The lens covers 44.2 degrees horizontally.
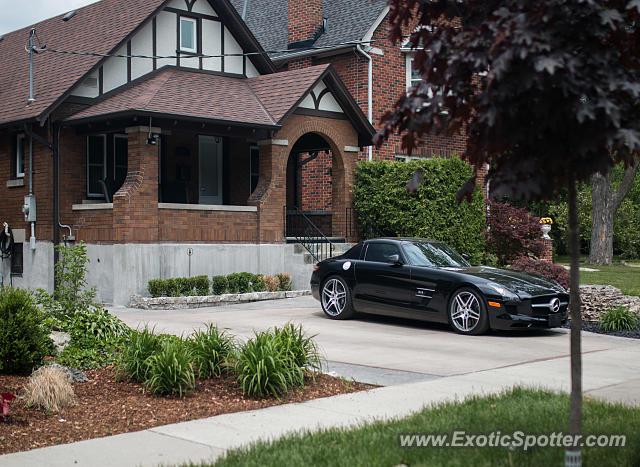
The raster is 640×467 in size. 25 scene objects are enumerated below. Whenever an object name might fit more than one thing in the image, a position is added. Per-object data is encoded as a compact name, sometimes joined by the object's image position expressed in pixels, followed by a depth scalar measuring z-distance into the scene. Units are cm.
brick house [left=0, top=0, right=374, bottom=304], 1742
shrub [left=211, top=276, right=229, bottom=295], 1755
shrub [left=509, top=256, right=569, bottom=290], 1619
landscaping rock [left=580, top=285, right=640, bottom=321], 1351
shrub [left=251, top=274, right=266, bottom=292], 1816
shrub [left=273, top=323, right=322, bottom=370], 790
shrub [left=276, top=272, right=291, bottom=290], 1873
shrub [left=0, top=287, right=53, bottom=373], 830
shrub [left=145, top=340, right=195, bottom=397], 741
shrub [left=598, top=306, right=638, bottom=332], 1280
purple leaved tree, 424
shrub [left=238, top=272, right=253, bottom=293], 1794
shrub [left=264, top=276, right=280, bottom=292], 1831
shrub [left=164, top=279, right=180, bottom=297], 1681
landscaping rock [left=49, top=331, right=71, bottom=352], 922
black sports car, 1193
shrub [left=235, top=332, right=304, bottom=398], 744
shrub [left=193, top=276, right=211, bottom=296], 1727
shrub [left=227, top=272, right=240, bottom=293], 1781
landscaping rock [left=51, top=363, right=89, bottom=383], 790
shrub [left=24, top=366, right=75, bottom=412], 689
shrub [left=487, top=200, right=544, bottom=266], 2155
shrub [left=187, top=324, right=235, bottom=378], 805
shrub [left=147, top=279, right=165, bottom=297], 1672
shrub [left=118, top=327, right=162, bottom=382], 789
